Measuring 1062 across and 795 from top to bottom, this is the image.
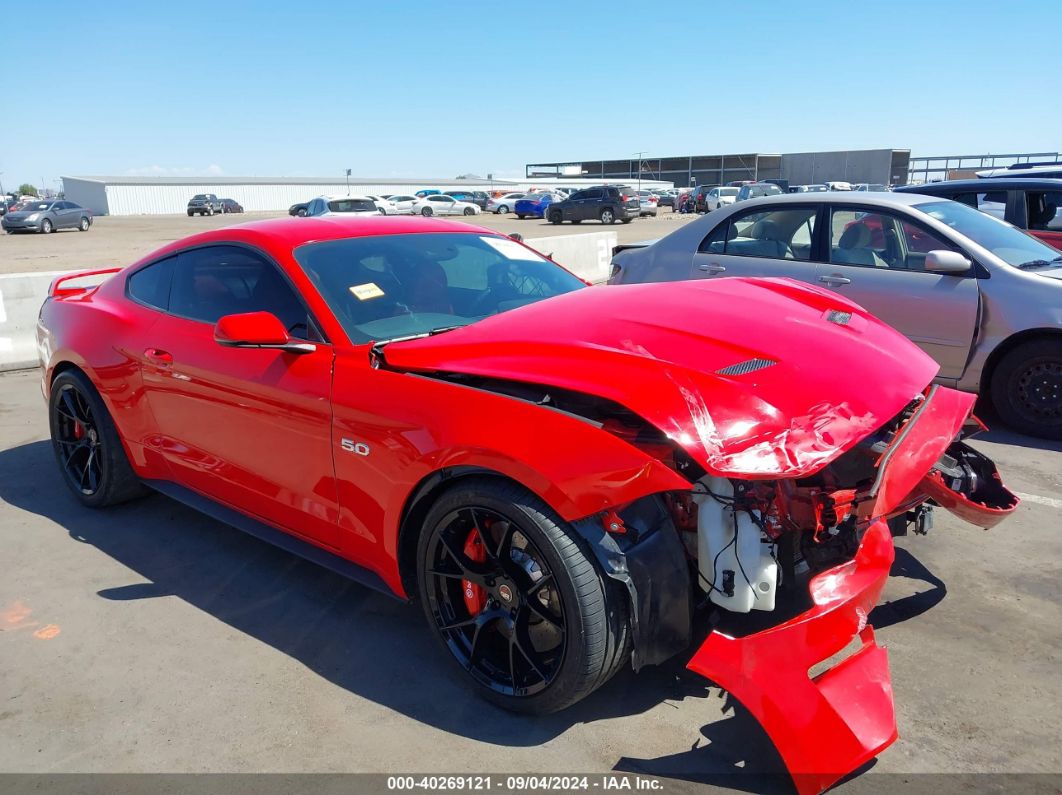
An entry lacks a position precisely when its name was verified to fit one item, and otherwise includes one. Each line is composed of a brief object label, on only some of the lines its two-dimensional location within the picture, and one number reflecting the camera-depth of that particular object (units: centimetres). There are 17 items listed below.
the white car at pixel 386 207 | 3452
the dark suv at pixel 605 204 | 3588
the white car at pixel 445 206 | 4666
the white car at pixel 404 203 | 4405
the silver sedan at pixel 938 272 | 536
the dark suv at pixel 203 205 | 5400
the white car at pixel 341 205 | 2667
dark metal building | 4681
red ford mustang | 235
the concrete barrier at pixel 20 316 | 856
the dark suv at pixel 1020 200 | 767
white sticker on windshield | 413
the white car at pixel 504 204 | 5144
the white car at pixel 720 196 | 3947
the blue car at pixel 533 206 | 4362
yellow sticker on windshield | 338
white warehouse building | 6906
